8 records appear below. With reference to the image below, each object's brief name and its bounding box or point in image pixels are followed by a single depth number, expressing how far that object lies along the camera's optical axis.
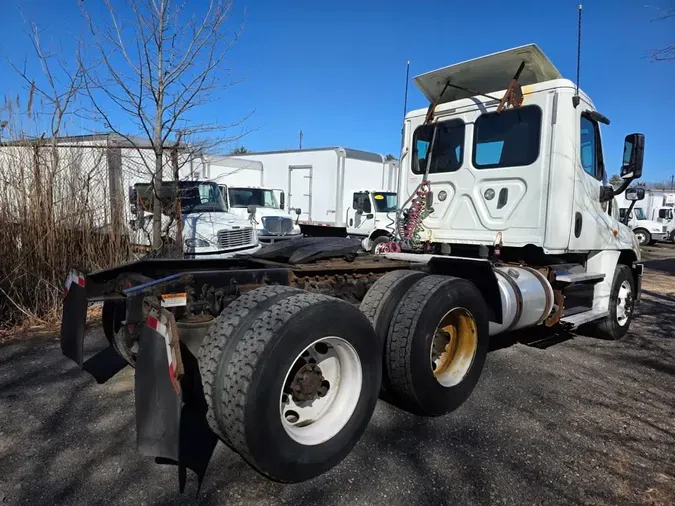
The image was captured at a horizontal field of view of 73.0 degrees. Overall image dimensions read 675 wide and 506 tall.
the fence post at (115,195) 6.38
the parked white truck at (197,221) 7.13
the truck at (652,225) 28.66
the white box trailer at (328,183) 15.84
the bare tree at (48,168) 5.64
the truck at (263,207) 13.40
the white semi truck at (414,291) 2.46
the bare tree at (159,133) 6.53
